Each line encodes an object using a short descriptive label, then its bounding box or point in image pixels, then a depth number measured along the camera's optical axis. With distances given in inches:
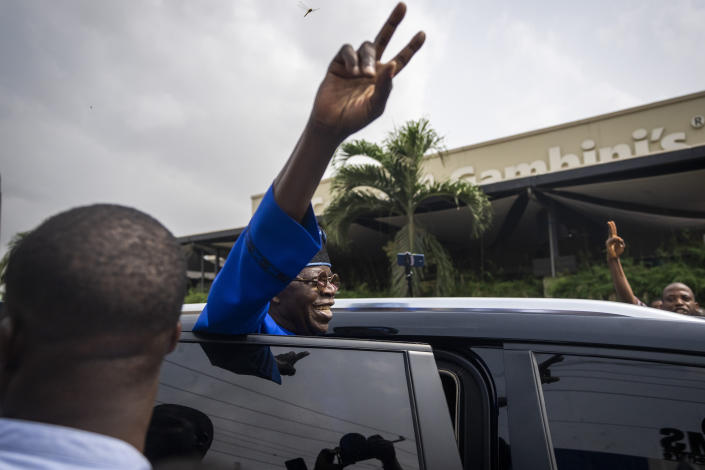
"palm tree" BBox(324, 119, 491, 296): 389.1
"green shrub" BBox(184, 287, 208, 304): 540.8
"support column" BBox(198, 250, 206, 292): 638.3
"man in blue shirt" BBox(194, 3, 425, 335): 49.5
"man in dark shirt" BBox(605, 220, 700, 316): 164.2
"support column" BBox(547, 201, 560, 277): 405.1
